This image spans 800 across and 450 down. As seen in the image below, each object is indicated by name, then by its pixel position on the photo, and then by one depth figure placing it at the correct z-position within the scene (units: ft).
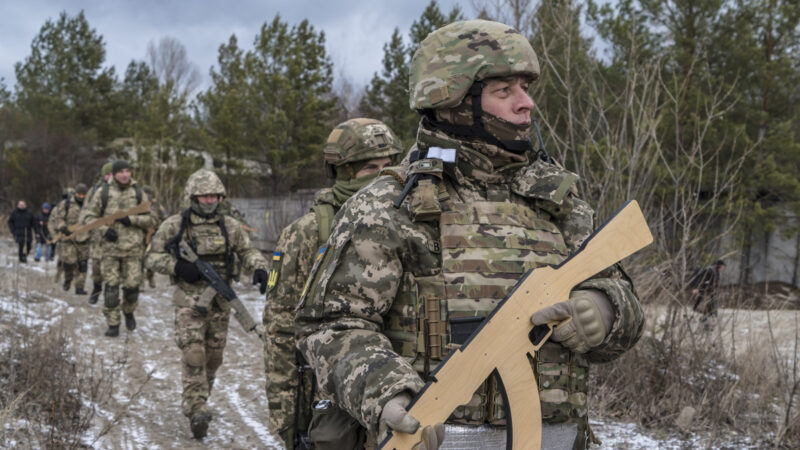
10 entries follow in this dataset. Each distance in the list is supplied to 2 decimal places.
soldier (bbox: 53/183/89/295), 35.85
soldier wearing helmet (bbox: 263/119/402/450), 11.10
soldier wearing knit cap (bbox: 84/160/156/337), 26.73
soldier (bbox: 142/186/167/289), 40.32
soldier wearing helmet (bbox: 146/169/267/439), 16.94
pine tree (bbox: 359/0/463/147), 59.06
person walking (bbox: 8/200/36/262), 50.90
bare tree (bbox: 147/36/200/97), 159.94
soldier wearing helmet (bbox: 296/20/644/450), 5.83
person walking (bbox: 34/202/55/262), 50.55
